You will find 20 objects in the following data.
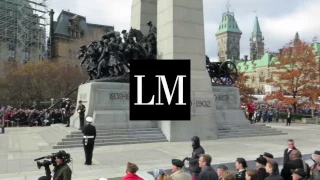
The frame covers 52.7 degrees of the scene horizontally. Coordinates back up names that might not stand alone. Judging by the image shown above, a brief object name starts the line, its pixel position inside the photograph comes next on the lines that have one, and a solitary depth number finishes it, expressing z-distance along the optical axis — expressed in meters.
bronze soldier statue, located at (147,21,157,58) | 18.92
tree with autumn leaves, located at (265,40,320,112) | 35.19
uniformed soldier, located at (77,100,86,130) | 15.34
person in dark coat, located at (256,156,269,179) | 5.50
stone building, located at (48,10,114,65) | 69.25
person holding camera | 5.30
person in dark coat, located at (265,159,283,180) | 4.98
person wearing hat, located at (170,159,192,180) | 4.75
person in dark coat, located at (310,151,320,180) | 5.47
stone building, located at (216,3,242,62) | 171.38
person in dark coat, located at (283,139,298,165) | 7.10
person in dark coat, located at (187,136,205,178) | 6.36
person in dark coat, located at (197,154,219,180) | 5.16
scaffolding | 50.62
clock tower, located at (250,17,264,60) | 169.48
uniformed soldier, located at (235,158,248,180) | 5.17
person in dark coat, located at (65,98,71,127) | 19.76
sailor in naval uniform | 9.70
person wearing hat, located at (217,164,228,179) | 4.91
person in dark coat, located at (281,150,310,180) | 6.07
